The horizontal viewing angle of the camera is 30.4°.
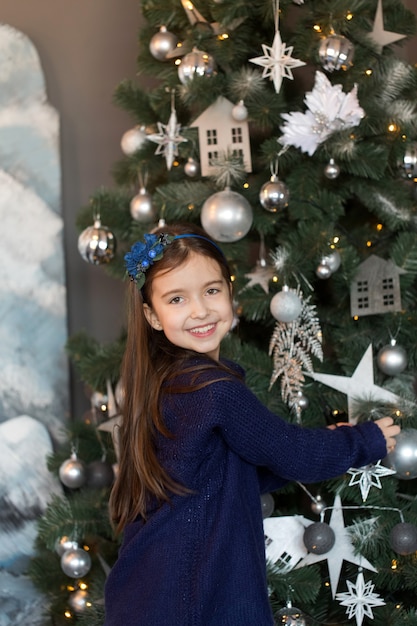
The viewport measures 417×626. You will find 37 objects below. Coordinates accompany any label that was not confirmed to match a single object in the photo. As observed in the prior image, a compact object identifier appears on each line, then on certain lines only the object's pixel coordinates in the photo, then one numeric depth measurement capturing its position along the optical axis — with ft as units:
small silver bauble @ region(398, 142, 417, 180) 5.12
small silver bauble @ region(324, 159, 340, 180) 5.22
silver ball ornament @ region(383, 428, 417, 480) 4.71
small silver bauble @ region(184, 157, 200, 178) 5.64
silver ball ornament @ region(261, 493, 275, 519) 5.12
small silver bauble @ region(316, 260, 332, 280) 5.12
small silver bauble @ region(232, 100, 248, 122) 5.36
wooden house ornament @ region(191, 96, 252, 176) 5.49
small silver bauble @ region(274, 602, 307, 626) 4.85
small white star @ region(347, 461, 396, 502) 4.87
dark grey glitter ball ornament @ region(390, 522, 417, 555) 4.73
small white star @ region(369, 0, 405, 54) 5.40
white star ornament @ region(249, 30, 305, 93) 5.12
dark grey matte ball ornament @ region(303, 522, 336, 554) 4.90
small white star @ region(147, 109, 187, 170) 5.63
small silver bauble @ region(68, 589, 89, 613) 5.71
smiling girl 3.88
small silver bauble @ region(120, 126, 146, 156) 6.00
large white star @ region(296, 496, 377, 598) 5.04
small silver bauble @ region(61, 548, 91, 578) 5.66
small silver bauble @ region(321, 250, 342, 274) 5.11
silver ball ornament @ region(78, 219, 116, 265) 5.84
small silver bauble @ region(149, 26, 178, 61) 5.76
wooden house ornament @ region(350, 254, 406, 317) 5.20
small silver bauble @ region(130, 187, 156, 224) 5.86
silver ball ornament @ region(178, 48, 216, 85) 5.33
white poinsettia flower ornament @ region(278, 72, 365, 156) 5.06
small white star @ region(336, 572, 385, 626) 4.91
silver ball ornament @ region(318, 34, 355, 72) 5.07
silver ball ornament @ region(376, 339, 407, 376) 5.08
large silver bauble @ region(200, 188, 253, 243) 5.12
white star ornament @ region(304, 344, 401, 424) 5.05
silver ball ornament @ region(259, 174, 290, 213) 5.12
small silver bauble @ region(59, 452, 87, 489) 5.99
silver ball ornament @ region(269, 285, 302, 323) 4.99
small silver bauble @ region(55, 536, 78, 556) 5.78
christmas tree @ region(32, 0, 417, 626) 5.04
